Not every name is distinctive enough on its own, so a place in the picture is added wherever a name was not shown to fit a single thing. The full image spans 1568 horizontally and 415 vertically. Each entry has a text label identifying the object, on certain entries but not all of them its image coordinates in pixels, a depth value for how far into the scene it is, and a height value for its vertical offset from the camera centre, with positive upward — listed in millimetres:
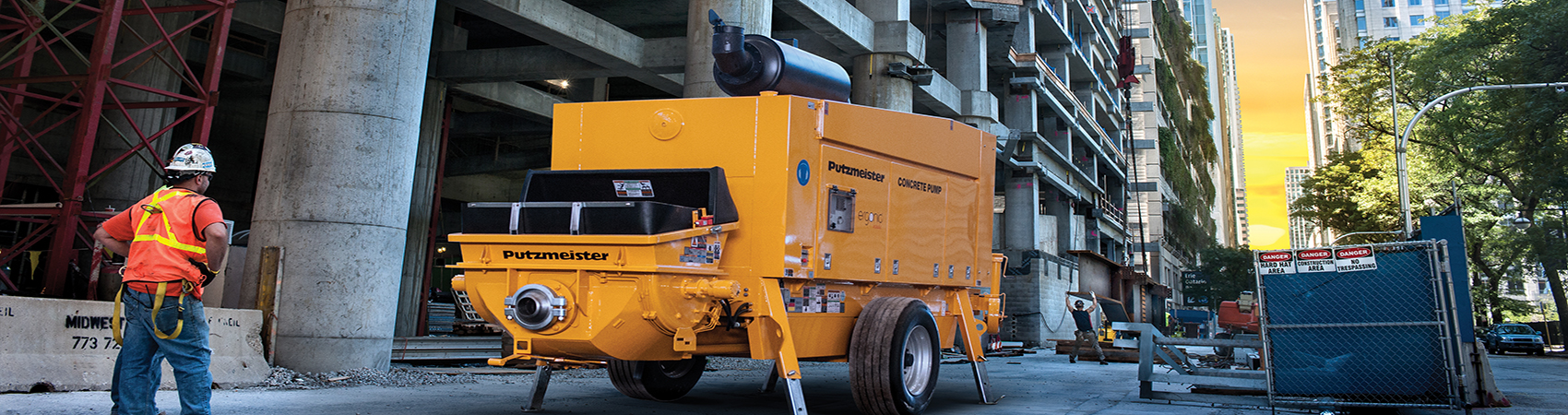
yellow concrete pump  6199 +608
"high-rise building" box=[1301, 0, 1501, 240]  109875 +38214
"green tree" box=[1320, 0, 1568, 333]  25969 +7579
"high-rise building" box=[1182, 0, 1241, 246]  145500 +39867
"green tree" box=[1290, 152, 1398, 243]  40500 +7074
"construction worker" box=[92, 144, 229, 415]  5055 +120
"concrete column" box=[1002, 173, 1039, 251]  35969 +4769
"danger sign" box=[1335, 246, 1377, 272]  8555 +853
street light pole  24953 +4362
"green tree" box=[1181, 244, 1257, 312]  64938 +5473
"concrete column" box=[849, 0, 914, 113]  22906 +6036
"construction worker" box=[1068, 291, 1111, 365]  20062 +459
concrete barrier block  7738 -285
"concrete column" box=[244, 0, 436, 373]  9969 +1429
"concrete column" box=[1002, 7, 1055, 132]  35625 +8858
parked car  34969 +893
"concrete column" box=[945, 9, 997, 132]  29047 +8461
